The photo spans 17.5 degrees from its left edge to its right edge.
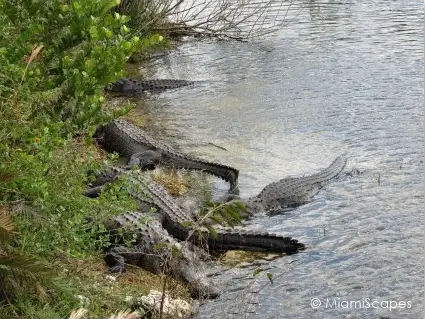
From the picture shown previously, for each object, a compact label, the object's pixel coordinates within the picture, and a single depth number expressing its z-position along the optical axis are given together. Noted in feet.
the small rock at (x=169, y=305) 28.91
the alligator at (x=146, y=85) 71.79
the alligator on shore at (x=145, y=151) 47.56
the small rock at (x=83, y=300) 25.31
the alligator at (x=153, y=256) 33.01
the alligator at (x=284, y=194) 43.24
